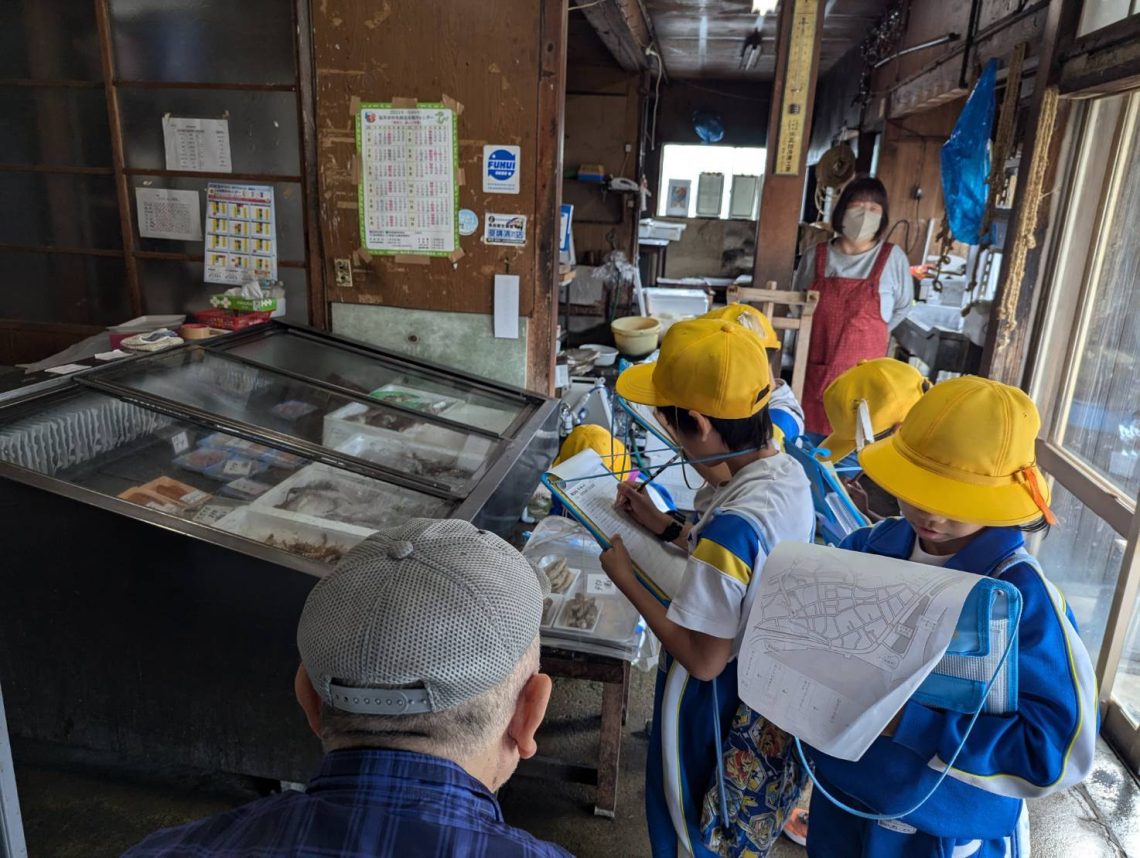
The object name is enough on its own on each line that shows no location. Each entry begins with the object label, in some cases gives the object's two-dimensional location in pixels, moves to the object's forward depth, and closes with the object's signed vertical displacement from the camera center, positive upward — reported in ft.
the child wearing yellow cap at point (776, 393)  10.28 -2.36
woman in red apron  14.75 -1.09
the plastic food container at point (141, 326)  12.20 -2.08
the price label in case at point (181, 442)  8.91 -2.79
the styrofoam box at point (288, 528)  7.81 -3.31
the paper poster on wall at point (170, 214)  13.61 -0.19
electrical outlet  13.35 -1.09
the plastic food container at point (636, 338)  17.95 -2.68
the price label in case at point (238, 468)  8.73 -2.99
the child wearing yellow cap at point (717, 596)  5.51 -2.72
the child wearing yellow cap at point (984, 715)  4.31 -2.48
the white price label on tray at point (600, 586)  8.33 -3.99
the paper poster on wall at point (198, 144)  13.16 +1.05
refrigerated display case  7.20 -3.29
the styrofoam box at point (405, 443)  9.88 -3.07
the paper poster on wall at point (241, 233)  13.43 -0.47
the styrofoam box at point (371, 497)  8.26 -3.16
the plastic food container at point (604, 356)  19.69 -3.48
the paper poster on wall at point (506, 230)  12.67 -0.19
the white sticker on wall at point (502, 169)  12.33 +0.79
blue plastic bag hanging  14.98 +1.51
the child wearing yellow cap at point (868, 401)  7.71 -1.72
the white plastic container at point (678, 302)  26.02 -2.65
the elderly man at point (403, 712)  2.88 -2.05
